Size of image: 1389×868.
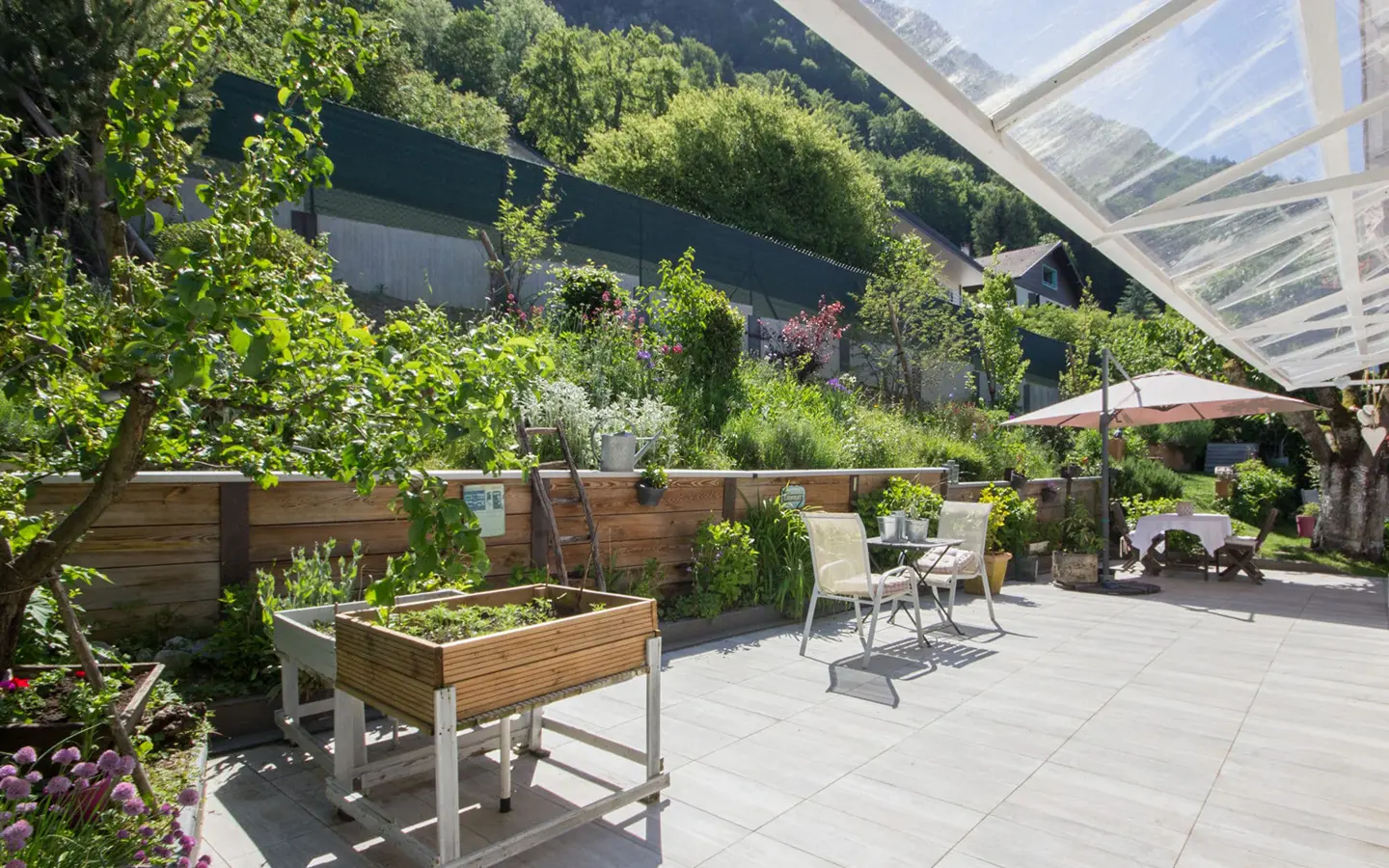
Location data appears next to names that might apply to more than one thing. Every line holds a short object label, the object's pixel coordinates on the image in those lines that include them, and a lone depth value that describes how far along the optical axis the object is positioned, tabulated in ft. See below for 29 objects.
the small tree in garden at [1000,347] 47.96
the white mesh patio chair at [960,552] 19.10
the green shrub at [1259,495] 43.01
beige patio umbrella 26.73
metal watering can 17.10
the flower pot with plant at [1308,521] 39.58
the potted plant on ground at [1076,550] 26.84
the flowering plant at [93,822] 5.38
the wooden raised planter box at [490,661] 7.38
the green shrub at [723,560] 18.33
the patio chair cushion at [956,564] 19.21
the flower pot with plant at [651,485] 17.40
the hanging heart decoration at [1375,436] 33.42
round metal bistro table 18.84
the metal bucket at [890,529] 19.74
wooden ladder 14.88
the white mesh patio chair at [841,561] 16.69
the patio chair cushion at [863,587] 16.24
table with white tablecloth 28.43
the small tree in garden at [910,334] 38.96
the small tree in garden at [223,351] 5.77
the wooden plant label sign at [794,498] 20.85
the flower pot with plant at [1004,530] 25.13
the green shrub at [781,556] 19.71
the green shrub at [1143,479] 40.34
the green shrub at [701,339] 23.95
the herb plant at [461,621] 8.32
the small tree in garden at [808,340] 33.01
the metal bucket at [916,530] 19.77
